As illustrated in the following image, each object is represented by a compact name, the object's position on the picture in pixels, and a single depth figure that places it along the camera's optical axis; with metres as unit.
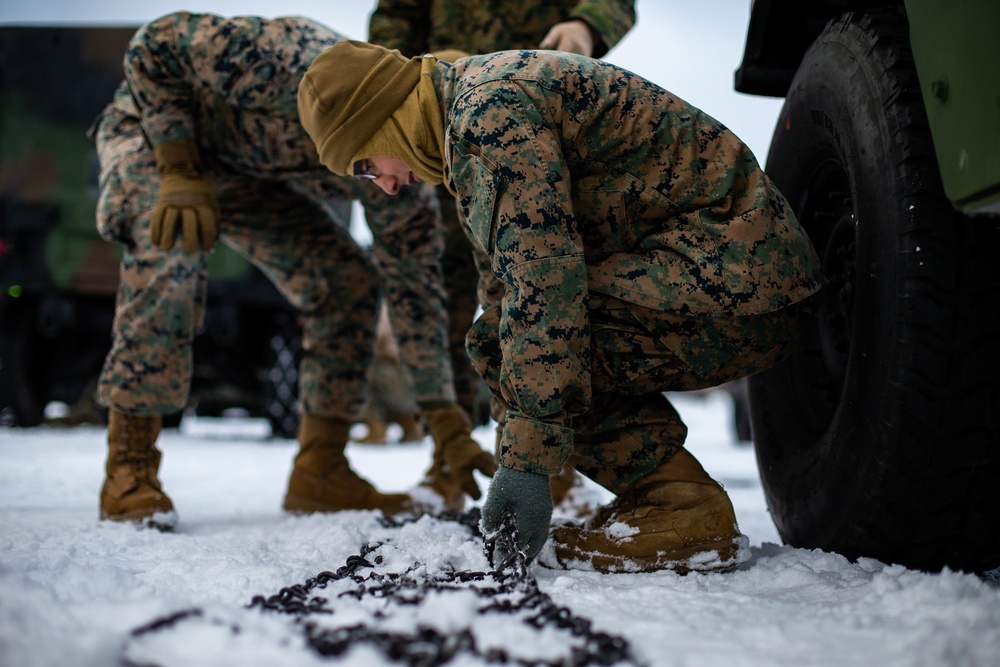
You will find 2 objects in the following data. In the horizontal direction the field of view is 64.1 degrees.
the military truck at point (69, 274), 5.69
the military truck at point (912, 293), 1.08
